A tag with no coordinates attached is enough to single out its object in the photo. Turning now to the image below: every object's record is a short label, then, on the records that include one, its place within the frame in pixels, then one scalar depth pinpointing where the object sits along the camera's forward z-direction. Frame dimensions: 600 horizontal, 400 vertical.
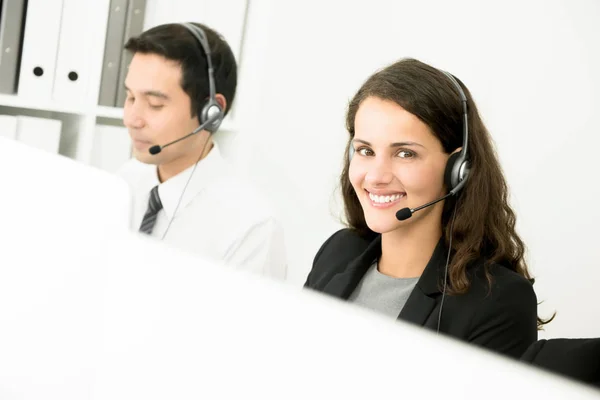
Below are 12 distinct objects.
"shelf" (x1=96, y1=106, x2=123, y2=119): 2.52
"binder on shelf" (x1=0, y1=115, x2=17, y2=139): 2.49
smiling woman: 1.98
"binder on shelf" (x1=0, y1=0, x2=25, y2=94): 2.52
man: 2.32
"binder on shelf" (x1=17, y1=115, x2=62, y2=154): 2.55
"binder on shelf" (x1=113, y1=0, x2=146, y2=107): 2.41
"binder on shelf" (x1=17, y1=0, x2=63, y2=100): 2.51
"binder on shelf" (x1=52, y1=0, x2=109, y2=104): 2.48
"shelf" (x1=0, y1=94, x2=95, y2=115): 2.54
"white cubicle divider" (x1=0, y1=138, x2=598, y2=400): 0.77
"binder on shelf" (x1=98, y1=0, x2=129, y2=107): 2.44
